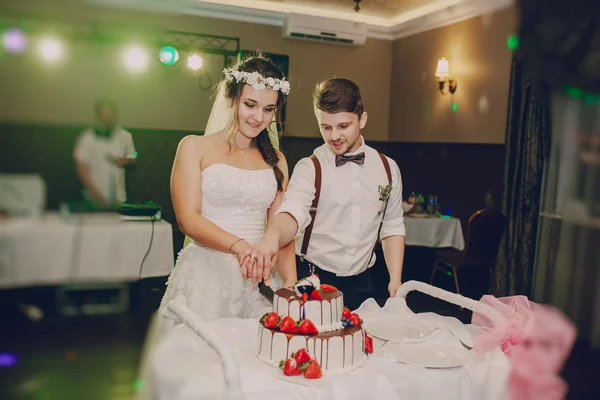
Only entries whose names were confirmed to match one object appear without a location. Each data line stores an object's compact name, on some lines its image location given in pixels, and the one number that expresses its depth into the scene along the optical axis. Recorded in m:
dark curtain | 4.36
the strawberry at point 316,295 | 1.18
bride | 1.75
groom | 1.85
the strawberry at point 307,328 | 1.13
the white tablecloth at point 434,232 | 4.77
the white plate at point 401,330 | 1.30
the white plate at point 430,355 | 1.16
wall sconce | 5.59
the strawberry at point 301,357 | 1.08
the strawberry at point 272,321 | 1.16
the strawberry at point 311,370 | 1.06
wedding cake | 1.11
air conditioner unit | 5.95
